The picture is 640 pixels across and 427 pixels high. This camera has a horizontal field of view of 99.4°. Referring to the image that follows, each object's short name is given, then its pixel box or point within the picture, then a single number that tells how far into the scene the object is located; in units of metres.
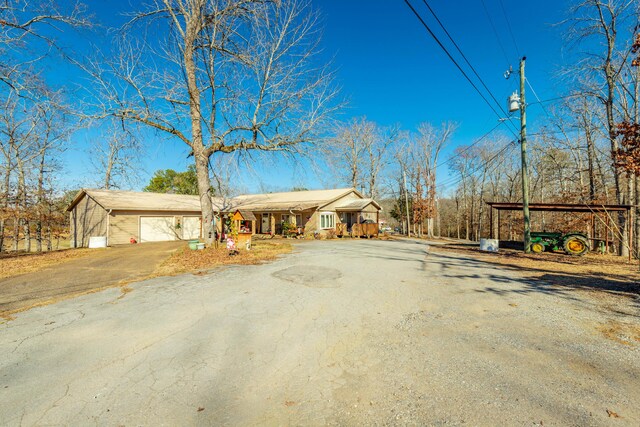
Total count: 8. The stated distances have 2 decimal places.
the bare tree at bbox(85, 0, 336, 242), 10.92
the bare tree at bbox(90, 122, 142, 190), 26.67
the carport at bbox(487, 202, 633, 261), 11.85
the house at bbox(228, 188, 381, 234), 21.98
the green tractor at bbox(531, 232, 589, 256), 12.68
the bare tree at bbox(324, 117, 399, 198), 32.31
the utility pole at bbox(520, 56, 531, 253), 12.93
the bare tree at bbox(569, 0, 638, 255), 12.09
